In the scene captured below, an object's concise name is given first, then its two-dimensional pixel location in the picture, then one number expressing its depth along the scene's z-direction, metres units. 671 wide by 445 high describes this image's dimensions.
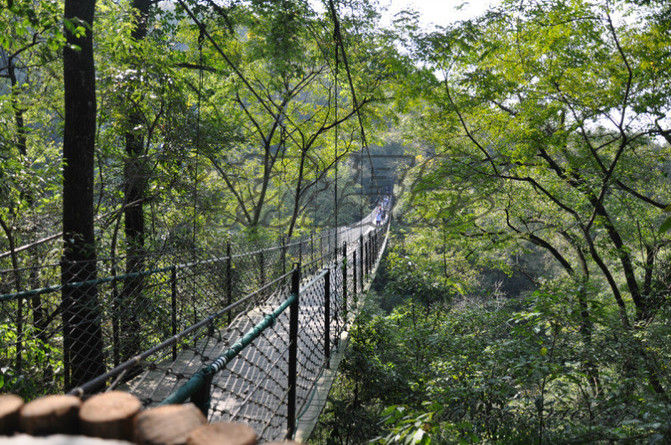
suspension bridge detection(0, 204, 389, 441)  1.04
